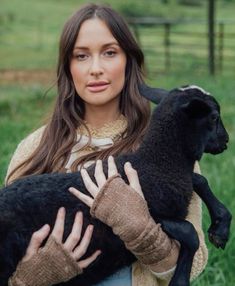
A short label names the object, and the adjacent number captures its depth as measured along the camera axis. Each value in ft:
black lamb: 5.39
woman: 6.17
